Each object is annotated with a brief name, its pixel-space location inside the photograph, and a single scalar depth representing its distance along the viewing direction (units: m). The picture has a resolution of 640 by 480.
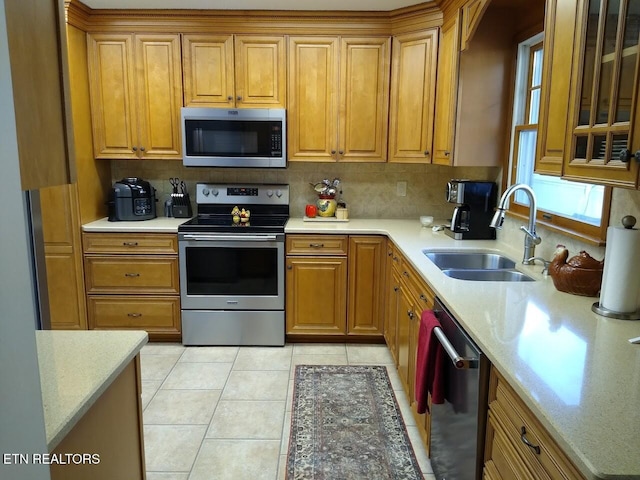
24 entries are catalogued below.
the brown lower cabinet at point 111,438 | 1.06
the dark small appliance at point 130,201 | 3.52
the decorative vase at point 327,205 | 3.77
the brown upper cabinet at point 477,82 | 2.85
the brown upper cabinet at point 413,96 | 3.30
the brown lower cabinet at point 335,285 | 3.42
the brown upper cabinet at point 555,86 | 1.55
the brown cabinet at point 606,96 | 1.22
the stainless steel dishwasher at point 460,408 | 1.46
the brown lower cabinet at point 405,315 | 2.31
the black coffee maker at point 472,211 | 3.01
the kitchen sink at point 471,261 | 2.46
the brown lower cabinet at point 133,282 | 3.41
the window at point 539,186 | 2.09
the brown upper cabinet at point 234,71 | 3.43
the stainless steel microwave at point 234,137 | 3.44
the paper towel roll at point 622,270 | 1.54
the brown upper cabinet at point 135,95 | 3.44
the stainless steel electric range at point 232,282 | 3.38
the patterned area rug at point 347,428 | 2.17
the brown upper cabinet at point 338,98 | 3.44
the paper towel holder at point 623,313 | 1.55
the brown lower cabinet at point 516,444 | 1.03
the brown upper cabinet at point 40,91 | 0.72
